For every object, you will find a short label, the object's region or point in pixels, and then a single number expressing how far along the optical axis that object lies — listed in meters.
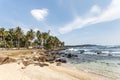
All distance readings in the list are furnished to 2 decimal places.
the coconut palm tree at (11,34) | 27.56
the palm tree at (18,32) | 27.89
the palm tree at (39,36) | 33.48
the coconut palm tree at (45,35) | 34.57
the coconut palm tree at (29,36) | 29.91
